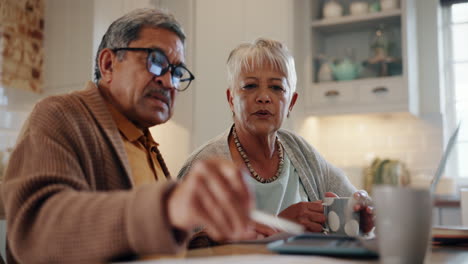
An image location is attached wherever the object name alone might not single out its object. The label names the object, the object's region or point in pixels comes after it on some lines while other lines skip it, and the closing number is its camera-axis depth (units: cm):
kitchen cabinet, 364
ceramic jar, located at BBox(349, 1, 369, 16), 386
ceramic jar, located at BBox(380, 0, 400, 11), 375
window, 392
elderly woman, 181
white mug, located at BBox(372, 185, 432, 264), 70
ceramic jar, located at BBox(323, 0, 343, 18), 391
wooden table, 91
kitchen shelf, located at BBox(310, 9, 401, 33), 375
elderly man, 66
